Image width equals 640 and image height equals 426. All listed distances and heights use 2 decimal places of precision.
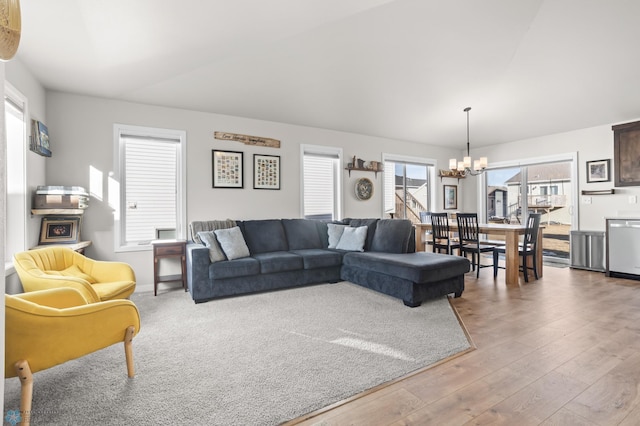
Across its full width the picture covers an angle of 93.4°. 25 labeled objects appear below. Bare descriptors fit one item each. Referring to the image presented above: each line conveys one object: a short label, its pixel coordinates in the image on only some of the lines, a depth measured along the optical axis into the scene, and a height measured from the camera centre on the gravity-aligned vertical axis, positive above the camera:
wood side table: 3.87 -0.49
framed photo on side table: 3.34 -0.17
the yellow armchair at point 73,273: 2.26 -0.51
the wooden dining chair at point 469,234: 4.65 -0.33
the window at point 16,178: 2.91 +0.37
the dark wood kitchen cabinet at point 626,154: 4.82 +0.96
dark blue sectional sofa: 3.46 -0.63
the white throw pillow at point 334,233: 4.83 -0.31
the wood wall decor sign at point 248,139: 4.67 +1.21
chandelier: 4.65 +0.76
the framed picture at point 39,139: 3.18 +0.84
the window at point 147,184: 4.05 +0.43
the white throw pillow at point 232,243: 3.91 -0.38
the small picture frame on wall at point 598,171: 5.22 +0.73
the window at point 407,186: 6.45 +0.61
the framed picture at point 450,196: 7.28 +0.41
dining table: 4.39 -0.52
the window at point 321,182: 5.46 +0.59
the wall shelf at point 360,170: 5.79 +0.87
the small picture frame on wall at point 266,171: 4.91 +0.71
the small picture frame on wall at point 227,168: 4.60 +0.71
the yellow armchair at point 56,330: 1.50 -0.64
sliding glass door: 5.88 +0.33
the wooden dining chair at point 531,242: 4.59 -0.45
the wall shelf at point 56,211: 3.14 +0.05
